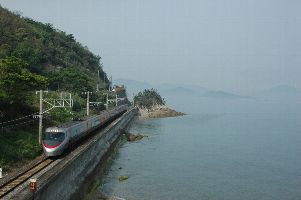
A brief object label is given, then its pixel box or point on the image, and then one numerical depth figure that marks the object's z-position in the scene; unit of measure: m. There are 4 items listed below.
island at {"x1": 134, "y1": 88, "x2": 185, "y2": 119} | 160.62
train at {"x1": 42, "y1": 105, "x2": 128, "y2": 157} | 39.03
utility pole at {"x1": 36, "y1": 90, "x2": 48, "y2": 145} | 43.33
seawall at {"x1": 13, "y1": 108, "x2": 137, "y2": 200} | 28.22
